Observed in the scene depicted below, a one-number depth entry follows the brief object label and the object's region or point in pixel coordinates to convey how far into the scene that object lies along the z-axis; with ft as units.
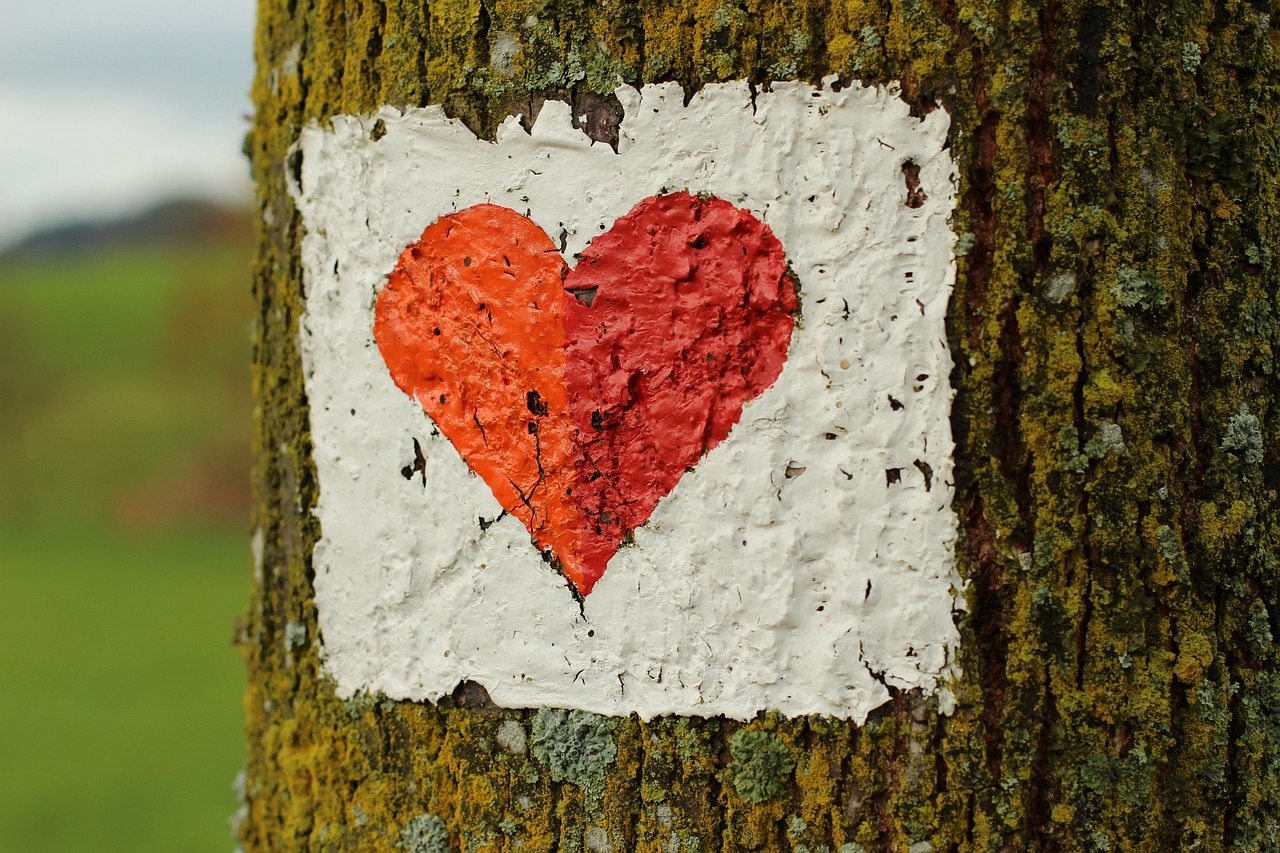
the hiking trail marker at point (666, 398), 2.40
